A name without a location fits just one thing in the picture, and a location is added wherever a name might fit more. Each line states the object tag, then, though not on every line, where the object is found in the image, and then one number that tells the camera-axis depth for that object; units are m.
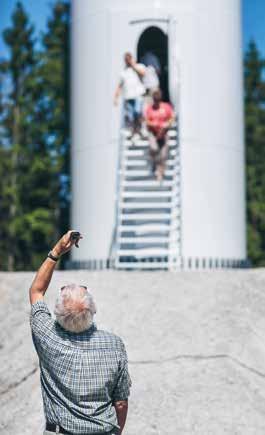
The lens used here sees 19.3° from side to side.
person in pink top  14.21
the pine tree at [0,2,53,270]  27.14
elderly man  3.88
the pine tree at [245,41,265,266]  28.51
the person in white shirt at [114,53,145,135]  14.34
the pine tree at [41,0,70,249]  27.77
